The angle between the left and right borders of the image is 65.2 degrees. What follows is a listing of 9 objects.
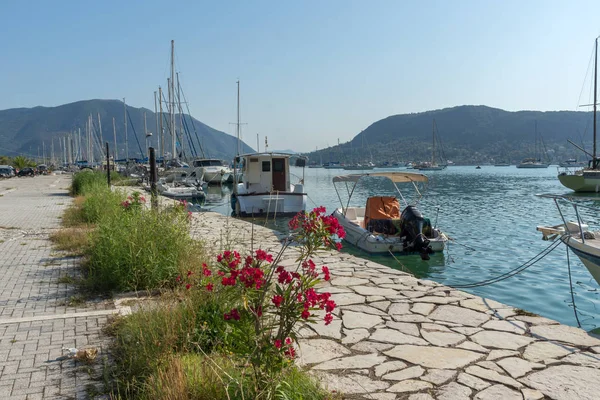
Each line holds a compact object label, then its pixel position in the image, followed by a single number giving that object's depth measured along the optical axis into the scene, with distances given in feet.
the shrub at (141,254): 18.88
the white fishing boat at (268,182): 59.67
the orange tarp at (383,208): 37.65
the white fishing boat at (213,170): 126.61
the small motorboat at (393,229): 34.17
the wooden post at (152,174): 30.71
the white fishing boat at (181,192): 87.40
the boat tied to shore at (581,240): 23.00
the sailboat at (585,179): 107.24
